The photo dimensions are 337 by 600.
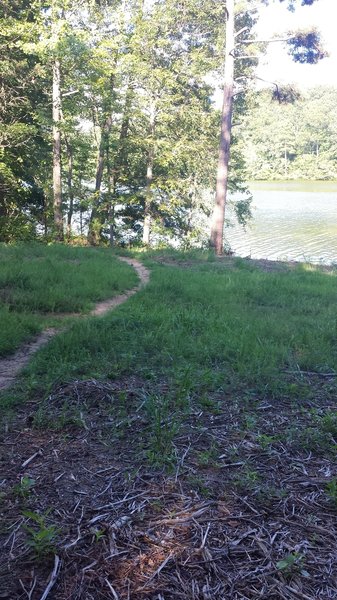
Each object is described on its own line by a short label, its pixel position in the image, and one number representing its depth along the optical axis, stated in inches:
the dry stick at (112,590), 85.7
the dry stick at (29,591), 86.0
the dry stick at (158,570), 88.4
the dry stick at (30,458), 129.1
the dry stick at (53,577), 86.1
